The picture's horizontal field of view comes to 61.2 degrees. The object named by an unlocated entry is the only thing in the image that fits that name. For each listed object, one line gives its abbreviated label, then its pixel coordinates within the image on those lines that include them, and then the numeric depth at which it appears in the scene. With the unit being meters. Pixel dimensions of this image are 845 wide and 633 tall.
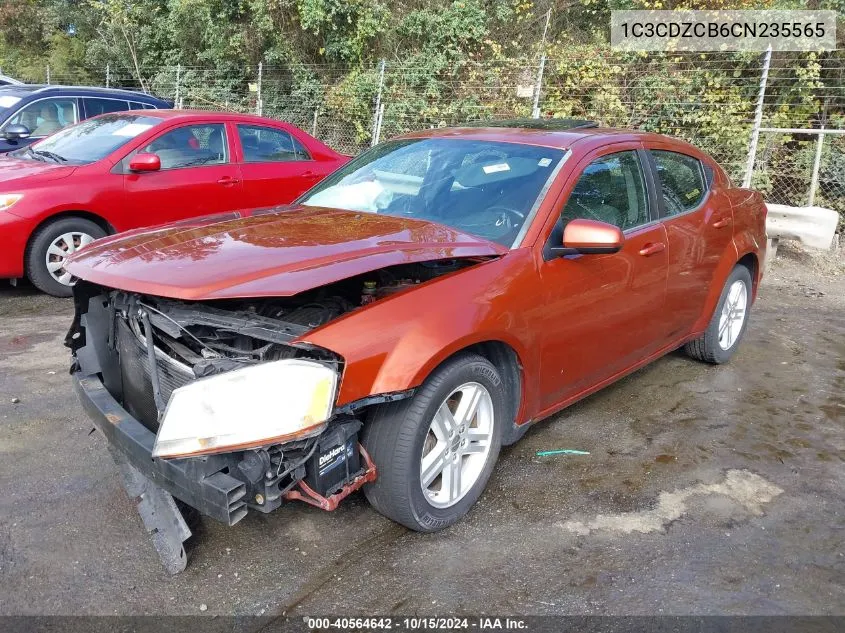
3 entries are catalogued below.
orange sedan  2.44
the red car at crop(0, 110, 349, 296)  6.09
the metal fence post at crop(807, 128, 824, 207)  9.27
